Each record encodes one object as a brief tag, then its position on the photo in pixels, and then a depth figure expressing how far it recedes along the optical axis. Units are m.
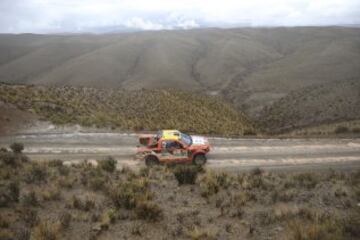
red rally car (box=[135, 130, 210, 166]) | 19.22
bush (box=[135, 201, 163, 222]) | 11.32
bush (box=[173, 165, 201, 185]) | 15.06
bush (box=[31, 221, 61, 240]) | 9.53
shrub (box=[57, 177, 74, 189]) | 14.03
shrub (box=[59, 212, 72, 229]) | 10.51
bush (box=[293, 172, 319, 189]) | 14.97
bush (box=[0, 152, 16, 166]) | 16.59
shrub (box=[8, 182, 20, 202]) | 11.87
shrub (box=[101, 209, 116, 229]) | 10.66
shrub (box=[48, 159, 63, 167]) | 17.47
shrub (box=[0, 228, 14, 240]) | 9.46
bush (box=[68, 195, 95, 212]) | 11.89
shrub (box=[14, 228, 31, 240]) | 9.48
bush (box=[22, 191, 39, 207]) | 11.88
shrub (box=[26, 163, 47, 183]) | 14.38
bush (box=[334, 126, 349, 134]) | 26.84
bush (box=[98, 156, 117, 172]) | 16.78
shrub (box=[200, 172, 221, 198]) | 13.72
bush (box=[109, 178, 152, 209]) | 11.97
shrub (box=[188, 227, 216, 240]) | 9.98
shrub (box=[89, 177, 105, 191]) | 13.86
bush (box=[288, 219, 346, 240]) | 9.40
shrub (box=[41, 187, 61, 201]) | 12.51
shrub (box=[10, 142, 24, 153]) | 19.86
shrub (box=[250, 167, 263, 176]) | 17.29
